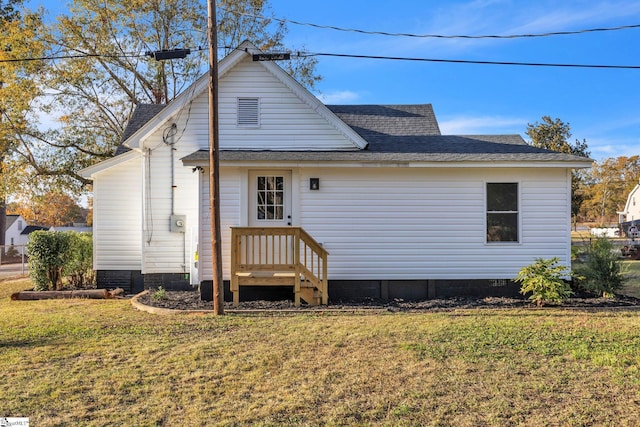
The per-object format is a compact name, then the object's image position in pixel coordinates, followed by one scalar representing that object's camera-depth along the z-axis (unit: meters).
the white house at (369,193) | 9.62
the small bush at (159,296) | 9.44
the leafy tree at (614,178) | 70.06
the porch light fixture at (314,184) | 9.73
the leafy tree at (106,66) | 18.78
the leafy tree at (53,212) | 54.69
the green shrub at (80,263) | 11.99
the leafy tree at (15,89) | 17.59
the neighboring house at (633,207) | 56.91
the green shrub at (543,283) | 8.66
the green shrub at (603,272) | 9.70
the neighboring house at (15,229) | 51.00
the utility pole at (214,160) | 7.71
